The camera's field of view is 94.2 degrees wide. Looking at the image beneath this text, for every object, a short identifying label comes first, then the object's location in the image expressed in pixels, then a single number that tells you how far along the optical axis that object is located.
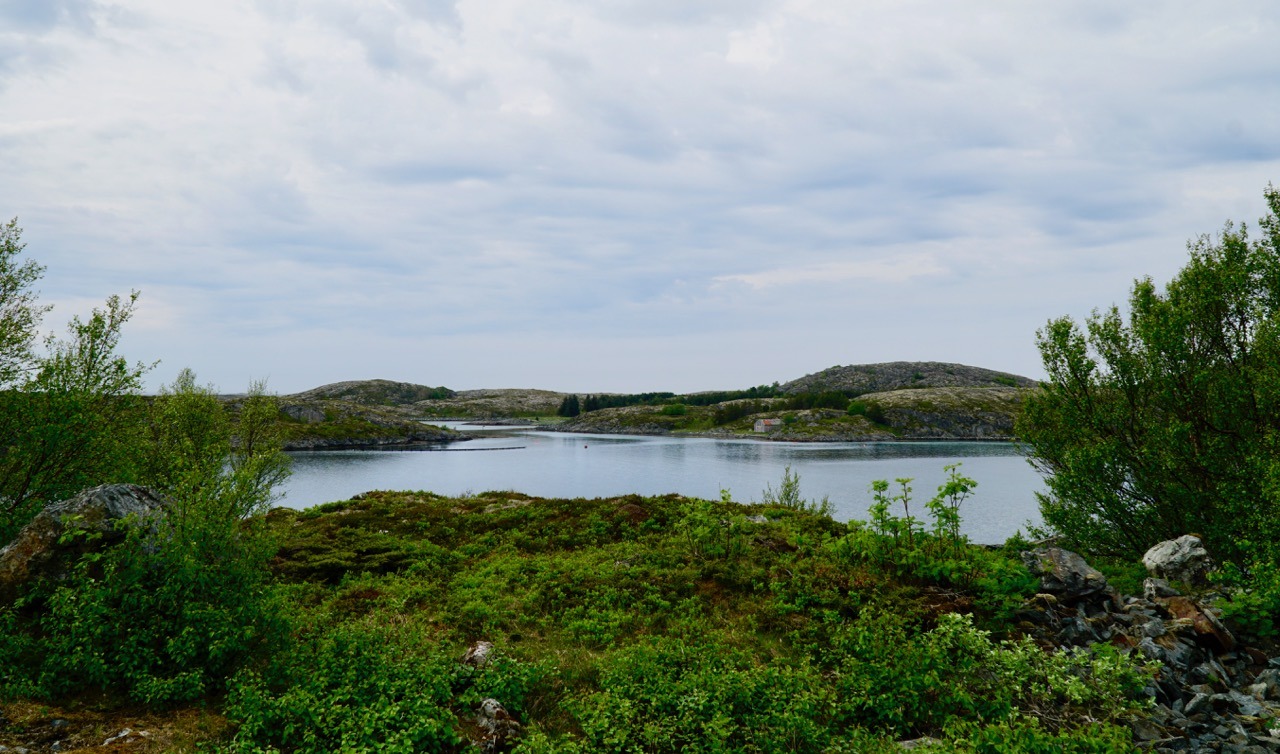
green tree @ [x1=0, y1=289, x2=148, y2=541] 17.33
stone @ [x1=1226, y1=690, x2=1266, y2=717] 11.47
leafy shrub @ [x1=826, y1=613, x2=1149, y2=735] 10.60
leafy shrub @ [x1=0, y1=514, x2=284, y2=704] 11.05
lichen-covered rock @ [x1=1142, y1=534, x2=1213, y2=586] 18.06
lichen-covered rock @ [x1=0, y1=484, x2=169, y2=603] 12.51
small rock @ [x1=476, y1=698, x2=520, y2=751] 10.41
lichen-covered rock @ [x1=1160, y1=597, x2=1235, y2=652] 13.66
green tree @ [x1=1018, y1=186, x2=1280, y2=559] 20.77
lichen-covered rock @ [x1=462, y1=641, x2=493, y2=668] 12.81
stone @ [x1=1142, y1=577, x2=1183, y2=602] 15.89
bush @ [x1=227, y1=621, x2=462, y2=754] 9.61
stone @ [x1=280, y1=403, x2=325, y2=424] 168.56
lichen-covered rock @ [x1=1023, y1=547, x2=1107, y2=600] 15.37
